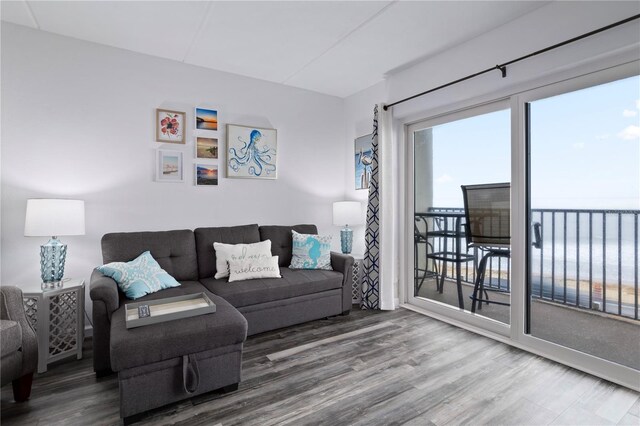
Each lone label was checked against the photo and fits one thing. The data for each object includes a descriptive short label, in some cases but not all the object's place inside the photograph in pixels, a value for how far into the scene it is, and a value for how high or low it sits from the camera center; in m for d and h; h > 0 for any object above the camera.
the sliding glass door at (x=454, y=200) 2.79 +0.09
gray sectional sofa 1.65 -0.69
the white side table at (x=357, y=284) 3.59 -0.85
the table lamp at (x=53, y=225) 2.23 -0.11
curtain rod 1.85 +1.11
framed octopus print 3.43 +0.66
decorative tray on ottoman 1.76 -0.60
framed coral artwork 3.06 +0.84
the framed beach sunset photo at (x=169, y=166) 3.08 +0.44
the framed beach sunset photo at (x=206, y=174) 3.26 +0.38
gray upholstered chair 1.65 -0.73
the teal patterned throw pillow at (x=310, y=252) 3.21 -0.44
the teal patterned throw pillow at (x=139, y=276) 2.28 -0.49
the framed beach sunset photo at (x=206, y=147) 3.26 +0.66
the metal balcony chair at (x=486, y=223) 2.70 -0.13
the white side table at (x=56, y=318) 2.15 -0.77
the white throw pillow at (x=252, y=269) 2.81 -0.54
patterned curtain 3.43 -0.36
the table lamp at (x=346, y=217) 3.72 -0.09
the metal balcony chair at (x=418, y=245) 3.43 -0.42
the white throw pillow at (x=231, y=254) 2.89 -0.41
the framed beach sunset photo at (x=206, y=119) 3.25 +0.96
